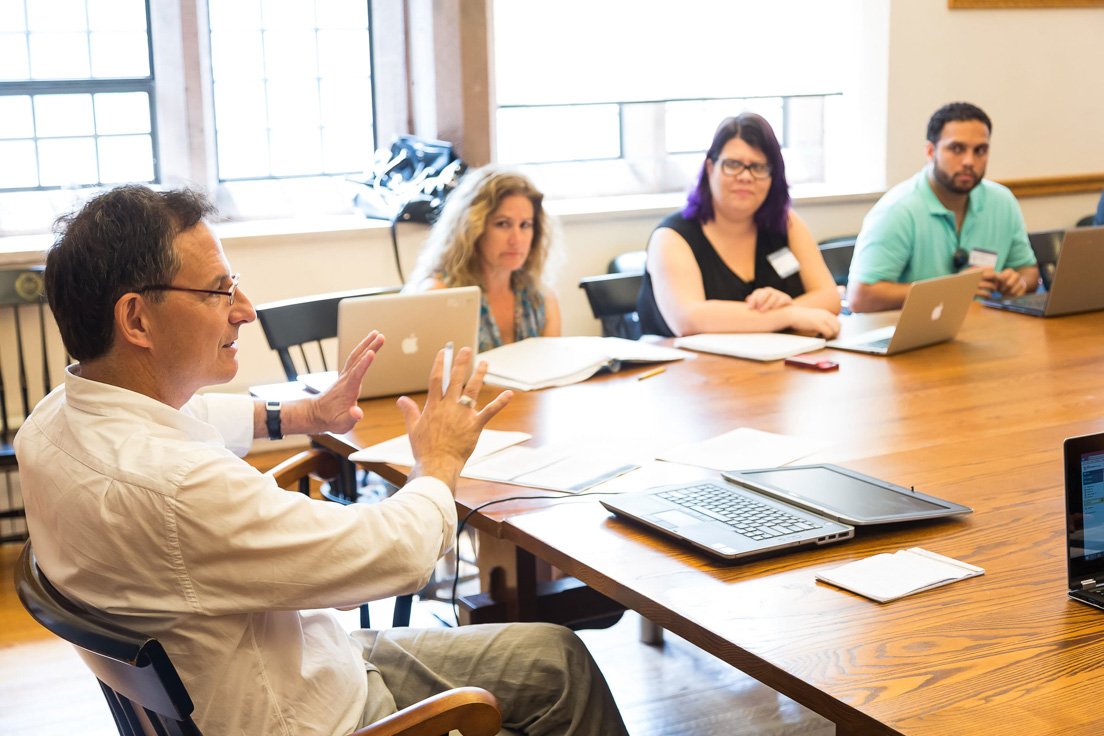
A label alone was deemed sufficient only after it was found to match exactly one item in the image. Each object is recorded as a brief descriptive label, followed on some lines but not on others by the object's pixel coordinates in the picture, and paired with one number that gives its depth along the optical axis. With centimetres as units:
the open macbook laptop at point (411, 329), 245
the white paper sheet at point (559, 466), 186
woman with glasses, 323
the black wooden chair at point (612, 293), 349
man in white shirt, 120
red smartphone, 271
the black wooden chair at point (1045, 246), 429
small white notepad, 136
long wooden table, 113
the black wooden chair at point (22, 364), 382
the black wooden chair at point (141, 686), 112
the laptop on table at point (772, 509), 151
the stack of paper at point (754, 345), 285
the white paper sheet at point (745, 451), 193
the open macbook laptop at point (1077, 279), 321
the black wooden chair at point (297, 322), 287
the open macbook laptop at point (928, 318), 280
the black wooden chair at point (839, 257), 435
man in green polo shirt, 382
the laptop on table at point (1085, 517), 132
